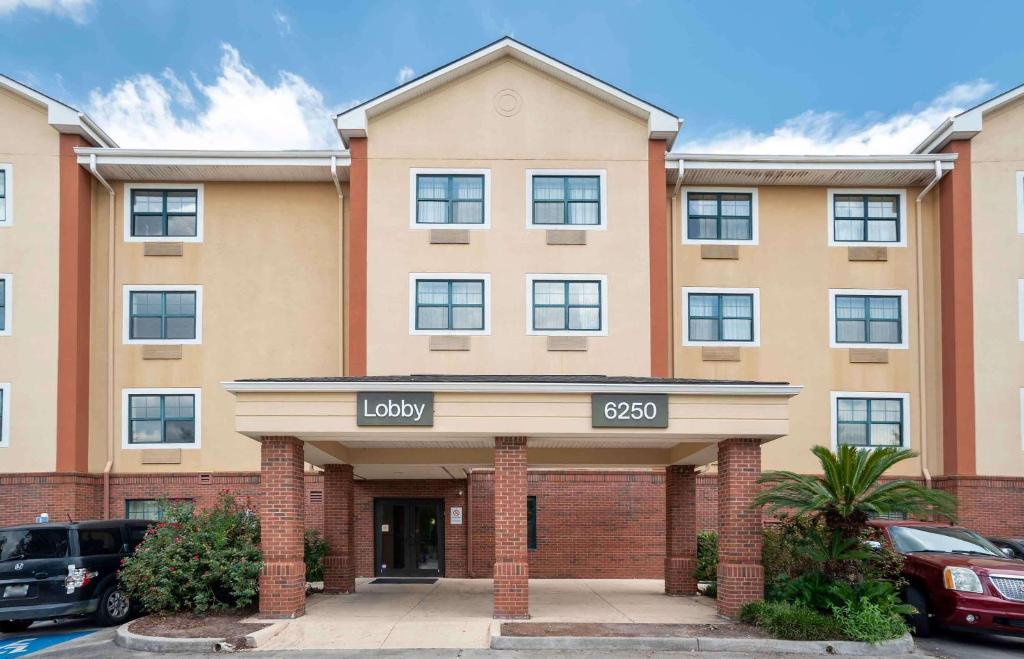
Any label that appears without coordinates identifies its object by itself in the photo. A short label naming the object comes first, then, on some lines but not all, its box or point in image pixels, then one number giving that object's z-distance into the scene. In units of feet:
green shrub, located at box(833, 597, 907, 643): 43.78
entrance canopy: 48.42
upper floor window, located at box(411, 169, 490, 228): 75.72
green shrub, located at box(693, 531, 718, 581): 63.36
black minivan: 48.37
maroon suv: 44.93
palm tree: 46.21
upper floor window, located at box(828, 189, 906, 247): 80.53
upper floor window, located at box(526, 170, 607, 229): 75.92
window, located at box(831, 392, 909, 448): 78.33
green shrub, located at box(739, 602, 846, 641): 44.60
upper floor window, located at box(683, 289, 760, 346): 78.84
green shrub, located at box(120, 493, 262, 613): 49.80
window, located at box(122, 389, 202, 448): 77.46
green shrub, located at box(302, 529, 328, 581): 65.67
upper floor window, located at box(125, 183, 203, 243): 79.10
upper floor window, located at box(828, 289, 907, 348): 79.36
